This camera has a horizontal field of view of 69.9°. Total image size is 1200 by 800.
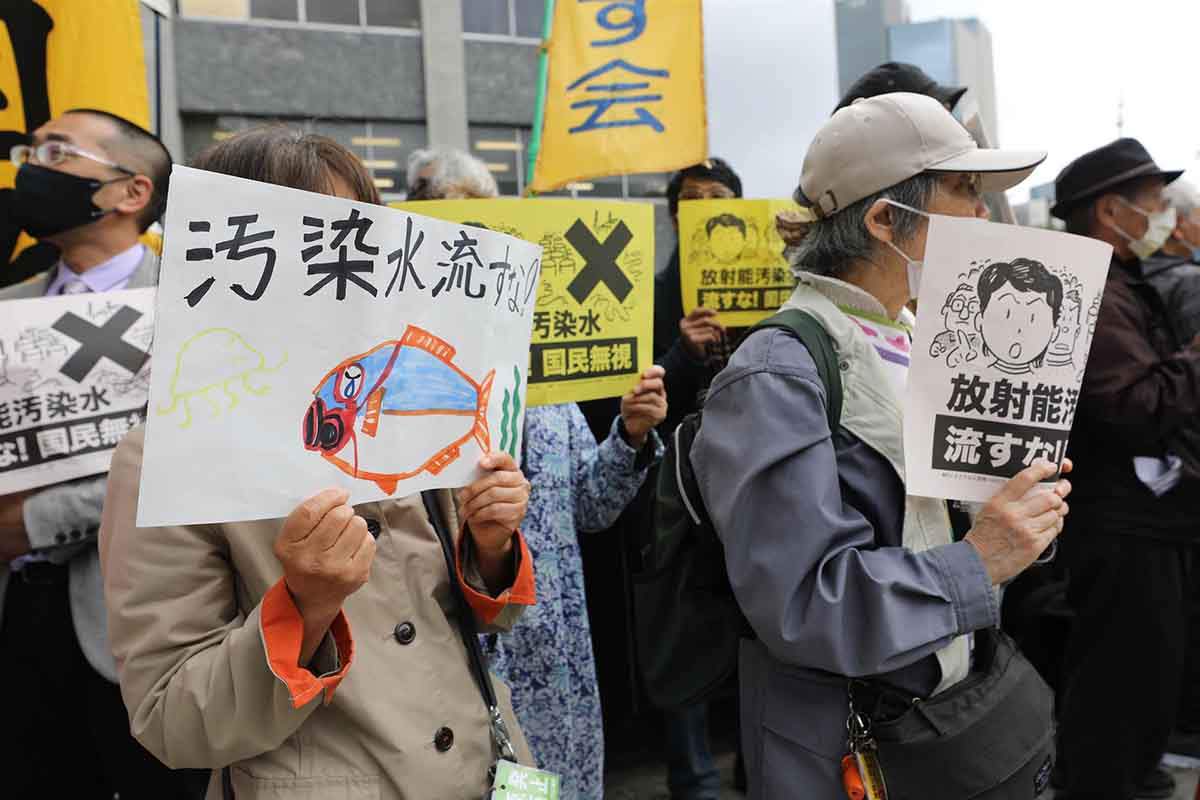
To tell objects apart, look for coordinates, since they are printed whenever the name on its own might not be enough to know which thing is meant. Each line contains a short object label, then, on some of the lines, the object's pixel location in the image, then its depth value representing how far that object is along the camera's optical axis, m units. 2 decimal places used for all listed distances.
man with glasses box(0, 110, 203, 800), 2.06
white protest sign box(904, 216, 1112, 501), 1.44
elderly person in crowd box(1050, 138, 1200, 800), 2.94
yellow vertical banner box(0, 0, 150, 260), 2.76
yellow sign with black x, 2.05
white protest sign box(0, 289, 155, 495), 1.94
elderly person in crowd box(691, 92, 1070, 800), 1.35
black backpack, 1.59
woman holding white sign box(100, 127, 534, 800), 1.08
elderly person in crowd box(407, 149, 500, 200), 2.90
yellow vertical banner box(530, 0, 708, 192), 3.26
